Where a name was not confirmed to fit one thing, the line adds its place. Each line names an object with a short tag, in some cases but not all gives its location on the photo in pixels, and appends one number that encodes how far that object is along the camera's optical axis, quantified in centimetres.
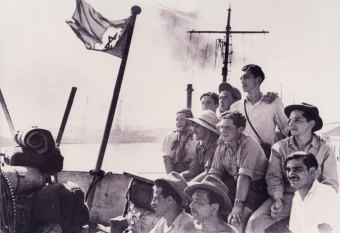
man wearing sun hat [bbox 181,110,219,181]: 352
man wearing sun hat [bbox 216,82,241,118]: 398
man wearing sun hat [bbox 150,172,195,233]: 276
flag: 507
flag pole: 506
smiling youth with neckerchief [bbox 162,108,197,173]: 430
